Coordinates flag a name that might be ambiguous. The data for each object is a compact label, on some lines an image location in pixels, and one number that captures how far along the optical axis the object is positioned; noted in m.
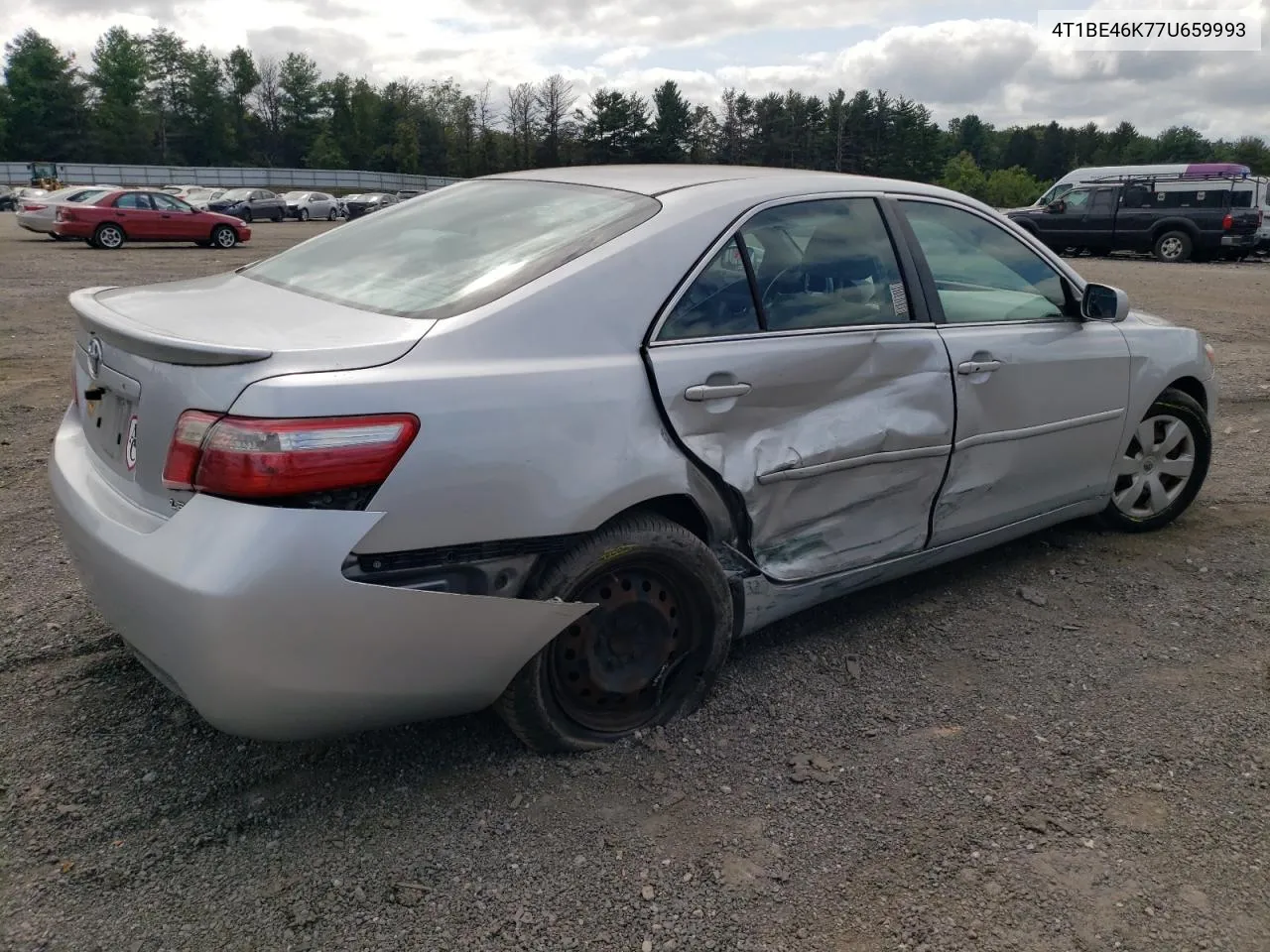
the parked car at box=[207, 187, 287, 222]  41.29
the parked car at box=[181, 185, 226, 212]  41.59
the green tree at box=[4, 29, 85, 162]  81.44
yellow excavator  60.28
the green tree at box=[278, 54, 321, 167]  97.06
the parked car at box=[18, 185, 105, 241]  23.02
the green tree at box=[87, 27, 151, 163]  82.69
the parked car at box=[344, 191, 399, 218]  46.37
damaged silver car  2.23
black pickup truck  21.91
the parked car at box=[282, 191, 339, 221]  45.66
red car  22.66
